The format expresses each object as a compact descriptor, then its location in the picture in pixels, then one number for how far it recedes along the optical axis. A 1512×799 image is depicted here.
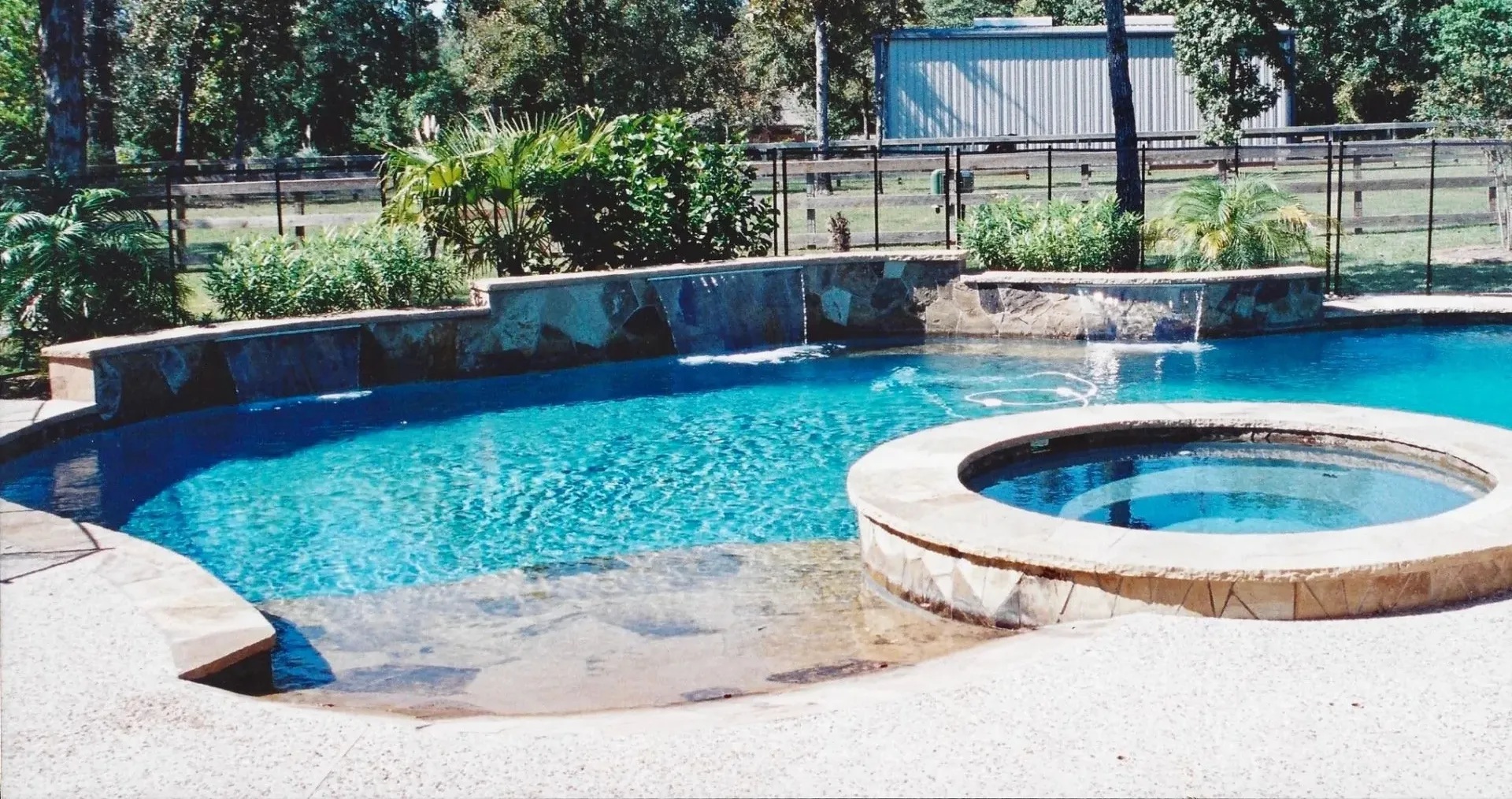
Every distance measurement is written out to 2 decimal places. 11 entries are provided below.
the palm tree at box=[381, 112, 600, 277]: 14.66
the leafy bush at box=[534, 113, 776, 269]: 15.07
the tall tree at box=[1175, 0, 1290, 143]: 30.36
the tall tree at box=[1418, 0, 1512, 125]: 18.89
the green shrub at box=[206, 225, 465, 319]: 13.45
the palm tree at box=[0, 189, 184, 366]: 12.56
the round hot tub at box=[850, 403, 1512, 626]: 6.14
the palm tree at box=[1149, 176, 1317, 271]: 15.38
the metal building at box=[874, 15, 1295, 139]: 31.89
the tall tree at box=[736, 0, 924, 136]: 30.77
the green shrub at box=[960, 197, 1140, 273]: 15.70
